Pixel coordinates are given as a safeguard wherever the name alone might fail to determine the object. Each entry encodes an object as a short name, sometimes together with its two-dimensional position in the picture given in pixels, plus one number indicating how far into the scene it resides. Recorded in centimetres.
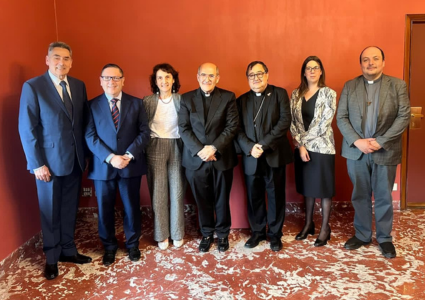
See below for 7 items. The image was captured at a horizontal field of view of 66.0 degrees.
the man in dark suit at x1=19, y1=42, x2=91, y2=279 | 250
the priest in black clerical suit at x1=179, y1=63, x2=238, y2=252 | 281
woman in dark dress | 292
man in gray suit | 279
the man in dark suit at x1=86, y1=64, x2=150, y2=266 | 270
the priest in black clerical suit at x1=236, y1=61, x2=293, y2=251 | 284
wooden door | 374
